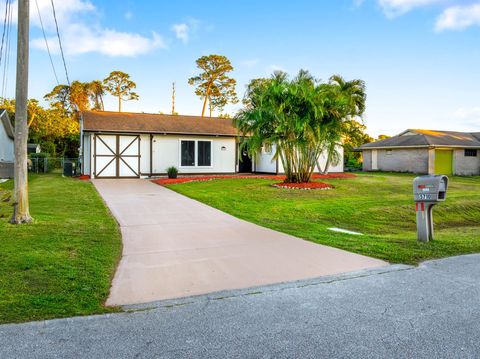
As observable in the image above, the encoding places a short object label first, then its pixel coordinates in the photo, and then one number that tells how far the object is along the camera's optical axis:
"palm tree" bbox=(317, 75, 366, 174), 15.62
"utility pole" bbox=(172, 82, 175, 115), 48.07
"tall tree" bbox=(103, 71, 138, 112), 47.25
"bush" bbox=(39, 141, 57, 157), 35.34
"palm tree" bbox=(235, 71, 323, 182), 15.09
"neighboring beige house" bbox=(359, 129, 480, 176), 28.11
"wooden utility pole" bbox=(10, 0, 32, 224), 7.71
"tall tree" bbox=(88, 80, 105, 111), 47.09
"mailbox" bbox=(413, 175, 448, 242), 6.43
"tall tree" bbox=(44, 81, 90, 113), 46.97
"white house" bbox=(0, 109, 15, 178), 21.65
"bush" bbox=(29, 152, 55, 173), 27.18
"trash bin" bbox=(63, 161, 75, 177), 22.59
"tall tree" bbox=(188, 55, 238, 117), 43.91
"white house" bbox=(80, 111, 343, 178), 21.00
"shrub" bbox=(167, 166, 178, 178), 20.69
